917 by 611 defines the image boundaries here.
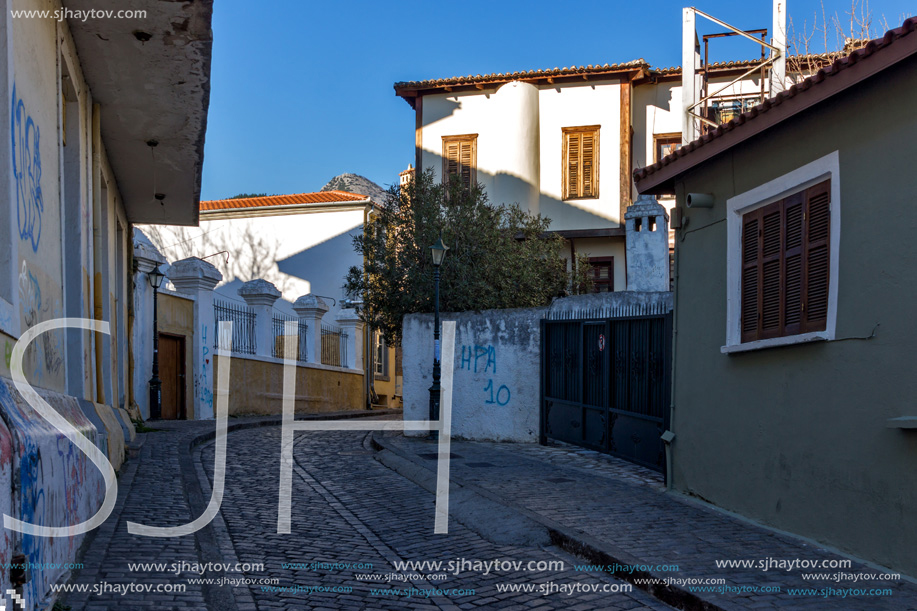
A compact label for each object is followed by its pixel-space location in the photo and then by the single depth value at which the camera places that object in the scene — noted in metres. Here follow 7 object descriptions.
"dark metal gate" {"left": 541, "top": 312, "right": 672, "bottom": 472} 10.17
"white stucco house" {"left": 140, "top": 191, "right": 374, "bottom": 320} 32.06
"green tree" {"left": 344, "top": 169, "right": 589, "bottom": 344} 16.16
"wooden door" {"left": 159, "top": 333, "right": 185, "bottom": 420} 19.00
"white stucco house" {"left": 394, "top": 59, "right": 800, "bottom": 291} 22.22
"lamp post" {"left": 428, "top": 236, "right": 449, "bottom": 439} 14.48
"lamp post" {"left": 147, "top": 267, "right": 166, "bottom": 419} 17.48
